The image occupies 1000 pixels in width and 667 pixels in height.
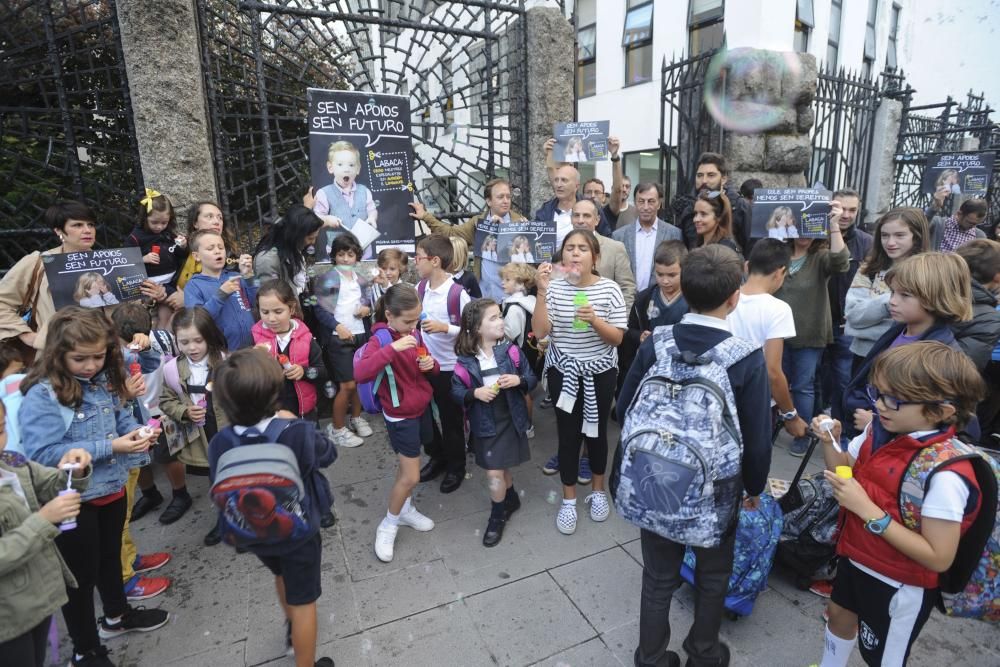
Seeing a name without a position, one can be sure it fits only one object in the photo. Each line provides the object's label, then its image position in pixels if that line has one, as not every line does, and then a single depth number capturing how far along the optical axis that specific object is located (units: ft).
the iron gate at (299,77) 15.57
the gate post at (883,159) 30.12
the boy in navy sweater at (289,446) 6.53
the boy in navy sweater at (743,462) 6.58
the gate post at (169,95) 14.02
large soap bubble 21.90
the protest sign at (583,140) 15.99
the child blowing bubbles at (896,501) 5.45
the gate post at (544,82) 18.65
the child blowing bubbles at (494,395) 10.36
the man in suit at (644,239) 15.10
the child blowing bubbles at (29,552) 5.55
